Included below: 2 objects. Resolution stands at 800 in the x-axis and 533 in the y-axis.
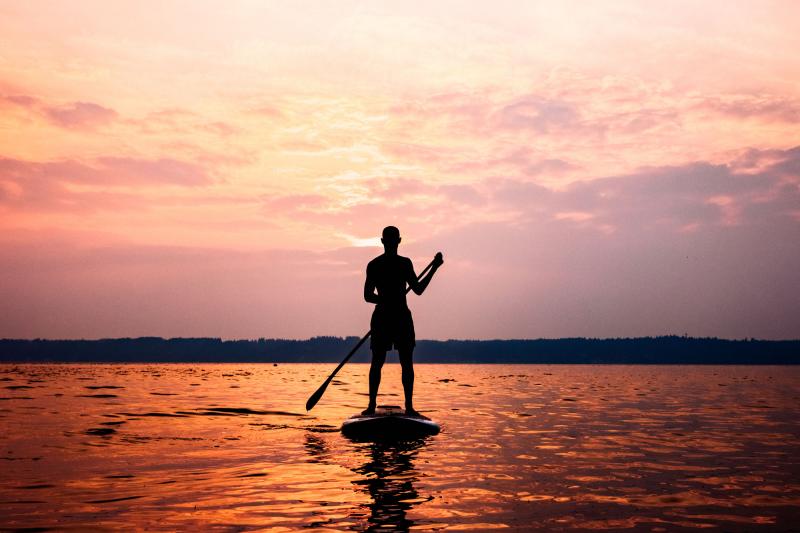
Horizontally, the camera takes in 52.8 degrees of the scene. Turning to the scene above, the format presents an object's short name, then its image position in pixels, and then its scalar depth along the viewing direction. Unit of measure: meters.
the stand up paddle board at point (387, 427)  14.66
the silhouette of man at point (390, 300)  15.09
